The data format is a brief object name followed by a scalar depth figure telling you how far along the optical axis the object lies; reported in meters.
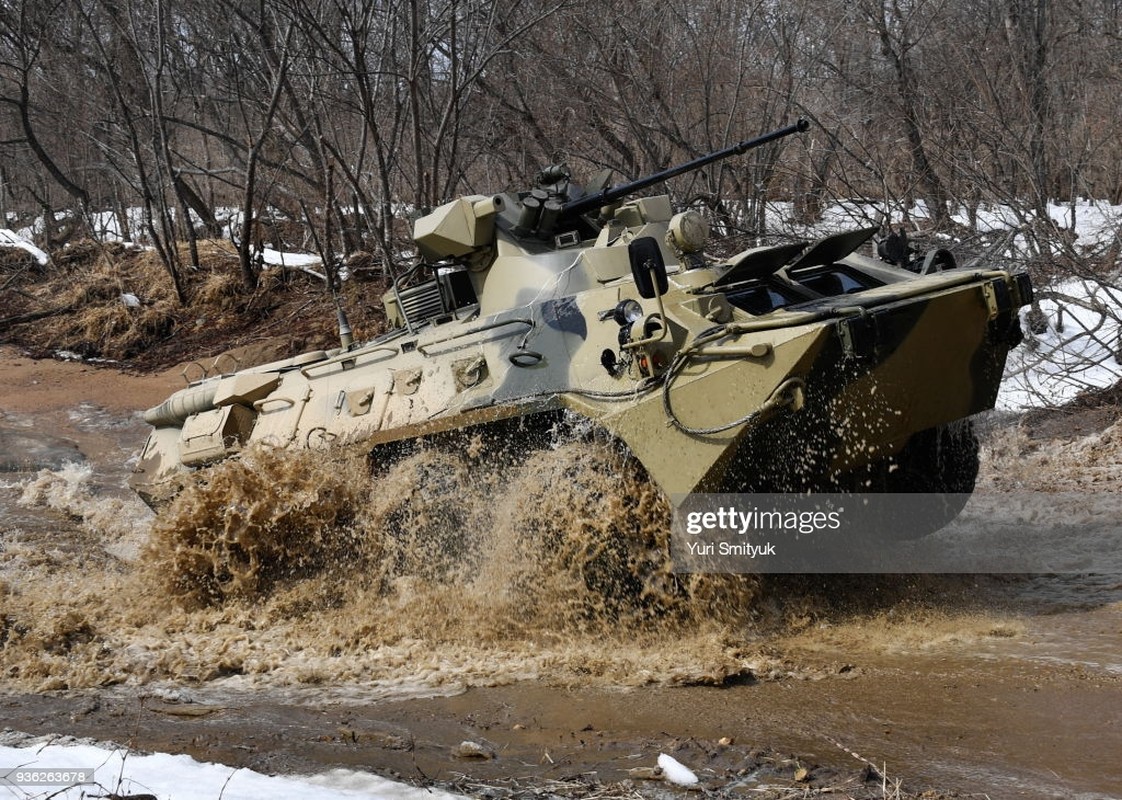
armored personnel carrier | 6.04
